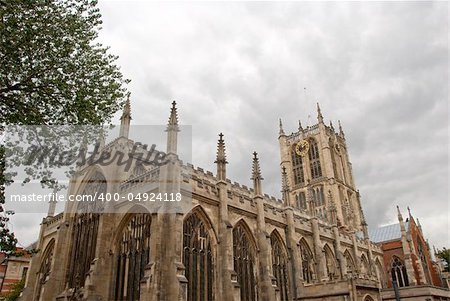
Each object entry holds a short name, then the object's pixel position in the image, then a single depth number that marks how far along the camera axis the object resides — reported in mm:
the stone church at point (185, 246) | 19172
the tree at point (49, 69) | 11750
